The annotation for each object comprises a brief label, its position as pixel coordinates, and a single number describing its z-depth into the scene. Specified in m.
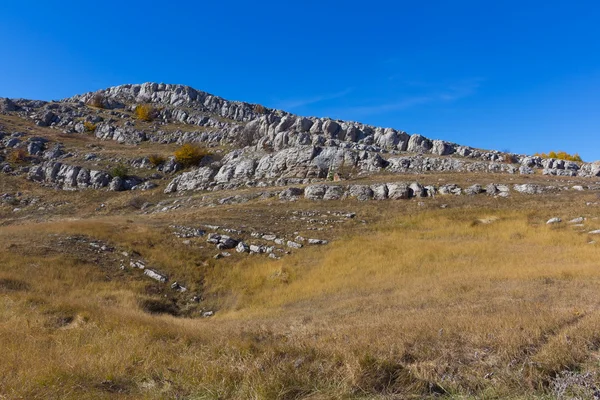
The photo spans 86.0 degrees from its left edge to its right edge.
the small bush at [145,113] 101.19
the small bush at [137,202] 46.56
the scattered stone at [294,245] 24.47
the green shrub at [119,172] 57.12
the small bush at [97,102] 111.44
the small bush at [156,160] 64.00
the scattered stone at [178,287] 19.36
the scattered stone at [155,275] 19.96
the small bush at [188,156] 63.28
